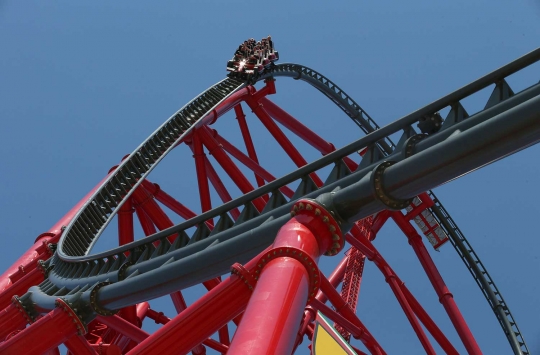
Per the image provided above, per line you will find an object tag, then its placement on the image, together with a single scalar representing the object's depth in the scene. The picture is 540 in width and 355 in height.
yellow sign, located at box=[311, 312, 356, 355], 9.70
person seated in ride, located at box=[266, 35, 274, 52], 34.08
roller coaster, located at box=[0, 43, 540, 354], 9.87
